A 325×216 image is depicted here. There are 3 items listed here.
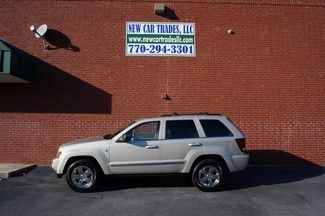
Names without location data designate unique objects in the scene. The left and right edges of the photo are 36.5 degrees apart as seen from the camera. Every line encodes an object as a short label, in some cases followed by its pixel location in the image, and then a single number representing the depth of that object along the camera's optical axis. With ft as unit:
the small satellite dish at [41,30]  51.11
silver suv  38.45
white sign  53.31
